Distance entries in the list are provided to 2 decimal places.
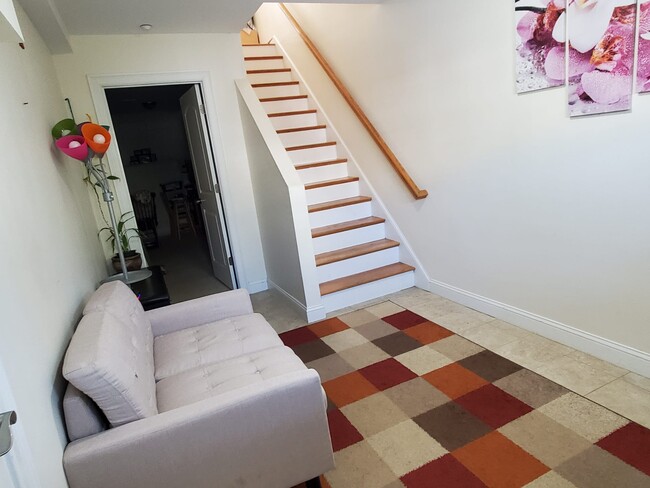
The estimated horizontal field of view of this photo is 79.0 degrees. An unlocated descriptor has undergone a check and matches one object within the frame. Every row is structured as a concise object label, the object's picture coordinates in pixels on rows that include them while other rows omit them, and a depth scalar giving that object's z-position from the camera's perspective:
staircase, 3.34
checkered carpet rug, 1.55
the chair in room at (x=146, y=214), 6.71
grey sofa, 1.23
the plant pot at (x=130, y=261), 3.19
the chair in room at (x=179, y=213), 6.55
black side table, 2.54
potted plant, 3.21
